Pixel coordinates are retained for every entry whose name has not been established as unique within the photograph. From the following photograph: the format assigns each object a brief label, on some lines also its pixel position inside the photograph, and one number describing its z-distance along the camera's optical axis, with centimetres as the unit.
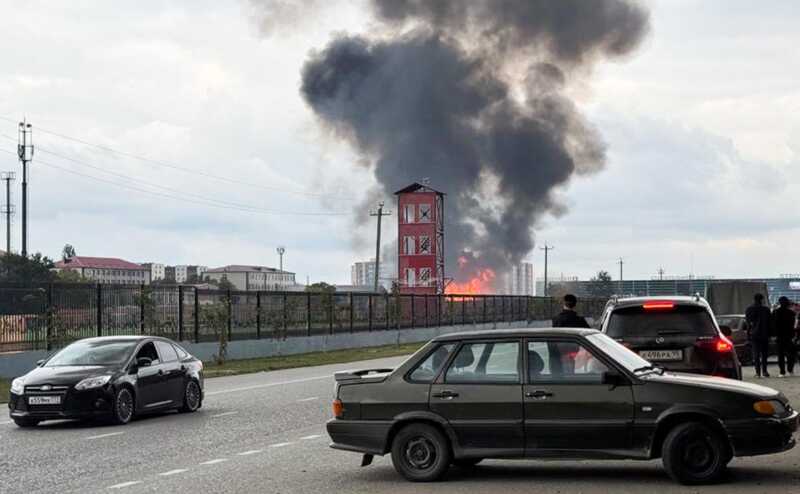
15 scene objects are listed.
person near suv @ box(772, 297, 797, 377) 2625
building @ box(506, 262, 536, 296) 12709
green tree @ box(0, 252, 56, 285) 10156
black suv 1548
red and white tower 10588
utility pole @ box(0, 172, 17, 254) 10238
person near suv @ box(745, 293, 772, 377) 2606
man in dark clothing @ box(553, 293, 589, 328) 1753
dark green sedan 1095
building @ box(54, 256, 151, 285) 19525
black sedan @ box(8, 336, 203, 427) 1872
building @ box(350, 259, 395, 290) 12175
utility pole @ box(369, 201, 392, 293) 9436
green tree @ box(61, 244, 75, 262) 17861
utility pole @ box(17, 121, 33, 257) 8625
